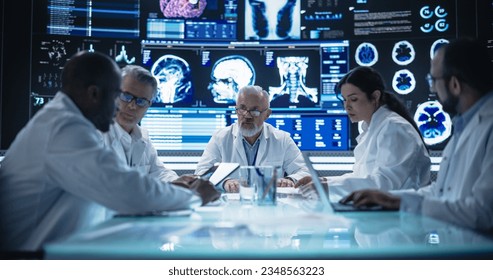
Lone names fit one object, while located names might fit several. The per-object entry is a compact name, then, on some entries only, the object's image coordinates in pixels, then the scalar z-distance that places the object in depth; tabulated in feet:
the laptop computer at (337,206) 4.48
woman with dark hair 6.31
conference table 3.05
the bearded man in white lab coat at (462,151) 3.75
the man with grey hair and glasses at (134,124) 7.53
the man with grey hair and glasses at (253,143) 9.84
